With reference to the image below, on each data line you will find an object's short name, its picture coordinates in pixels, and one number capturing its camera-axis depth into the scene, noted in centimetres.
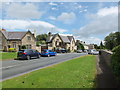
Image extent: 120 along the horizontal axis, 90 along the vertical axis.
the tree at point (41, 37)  8235
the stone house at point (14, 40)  3217
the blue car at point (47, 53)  1933
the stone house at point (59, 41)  4179
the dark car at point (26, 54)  1444
